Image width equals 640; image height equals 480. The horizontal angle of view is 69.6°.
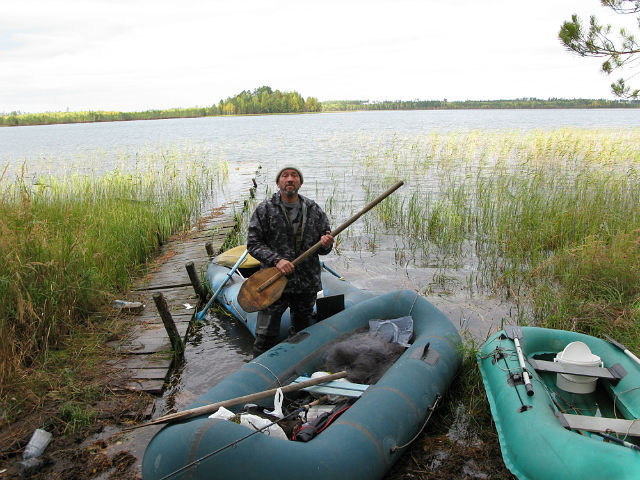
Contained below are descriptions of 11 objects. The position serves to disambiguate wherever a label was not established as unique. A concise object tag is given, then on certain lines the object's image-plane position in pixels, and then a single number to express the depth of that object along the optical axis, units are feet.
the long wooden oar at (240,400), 9.02
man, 13.41
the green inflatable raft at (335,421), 8.00
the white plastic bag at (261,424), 9.17
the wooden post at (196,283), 19.13
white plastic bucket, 10.85
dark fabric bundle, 12.31
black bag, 9.45
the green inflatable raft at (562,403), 8.14
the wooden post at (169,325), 14.71
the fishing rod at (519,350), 10.18
